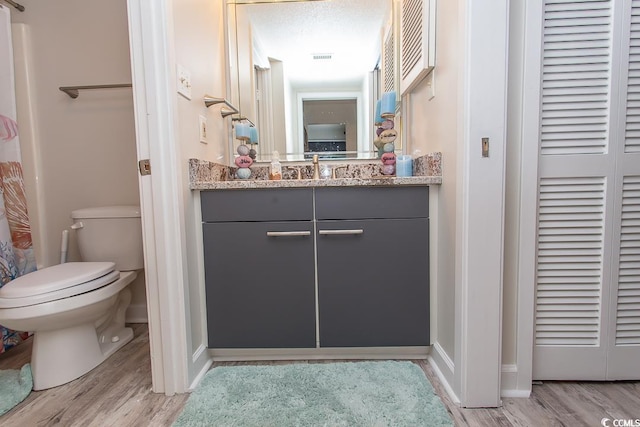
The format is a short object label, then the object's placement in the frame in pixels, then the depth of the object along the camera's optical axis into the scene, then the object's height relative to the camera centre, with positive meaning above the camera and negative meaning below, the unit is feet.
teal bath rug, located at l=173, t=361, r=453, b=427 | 3.40 -2.59
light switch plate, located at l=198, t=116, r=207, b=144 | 4.67 +0.96
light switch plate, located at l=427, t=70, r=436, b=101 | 4.37 +1.46
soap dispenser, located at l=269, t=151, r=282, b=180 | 5.52 +0.37
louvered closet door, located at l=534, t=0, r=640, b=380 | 3.57 -0.22
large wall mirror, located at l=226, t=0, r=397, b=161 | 5.97 +2.28
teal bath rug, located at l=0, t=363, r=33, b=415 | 3.79 -2.57
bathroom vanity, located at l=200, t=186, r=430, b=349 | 4.28 -1.11
